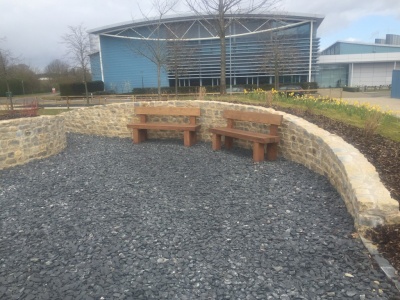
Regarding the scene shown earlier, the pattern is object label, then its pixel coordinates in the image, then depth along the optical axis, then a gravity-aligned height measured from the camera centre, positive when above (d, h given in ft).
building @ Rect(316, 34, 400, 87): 128.67 +5.02
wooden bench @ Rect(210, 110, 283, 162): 19.14 -3.05
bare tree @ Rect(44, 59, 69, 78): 140.65 +11.18
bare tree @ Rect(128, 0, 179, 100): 92.07 +14.99
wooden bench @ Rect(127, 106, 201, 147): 25.64 -2.92
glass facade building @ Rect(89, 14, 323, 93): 97.15 +12.03
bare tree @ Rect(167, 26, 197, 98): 85.81 +9.78
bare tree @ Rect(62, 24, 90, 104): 84.53 +10.33
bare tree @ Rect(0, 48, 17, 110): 69.36 +6.40
